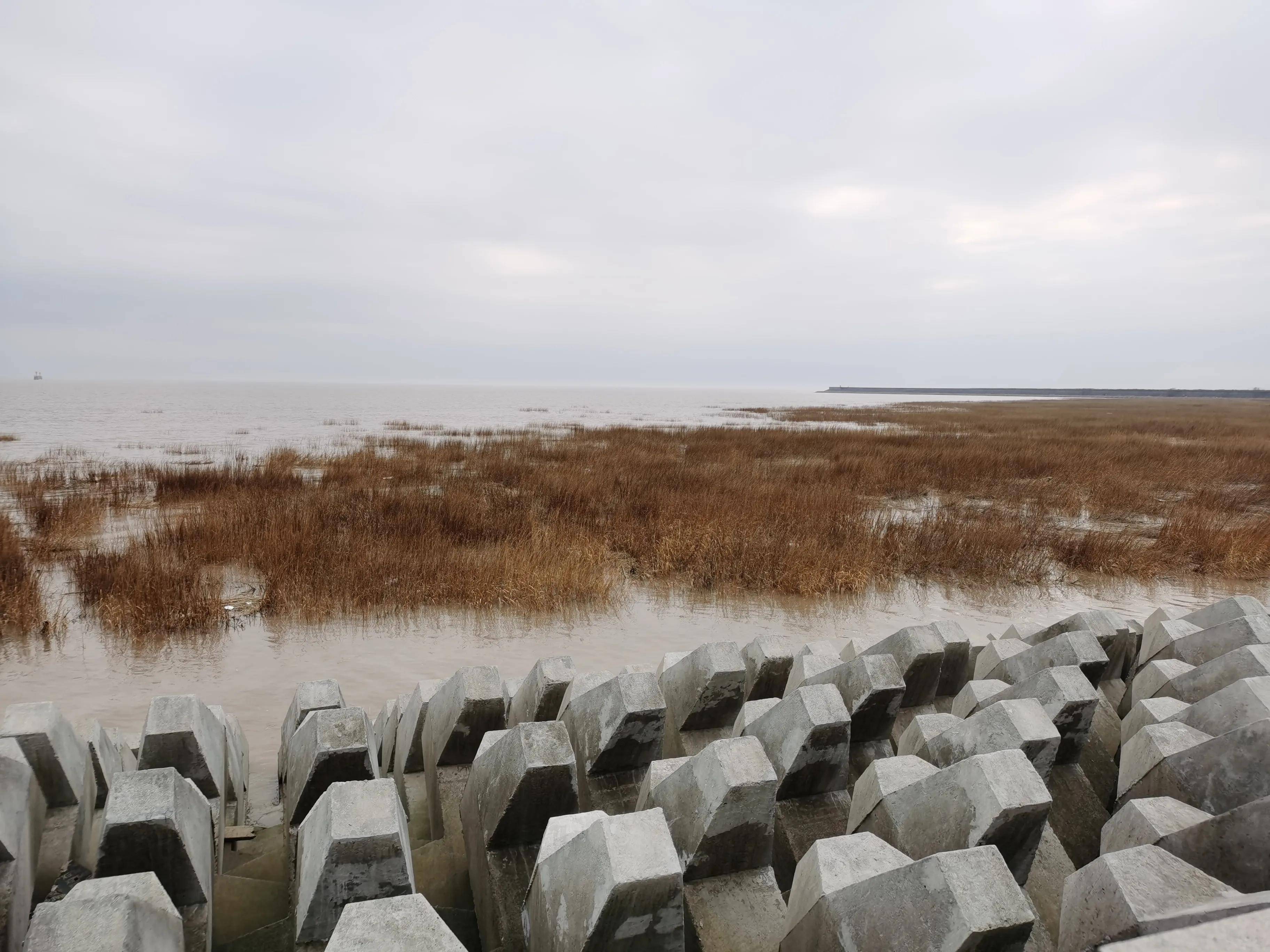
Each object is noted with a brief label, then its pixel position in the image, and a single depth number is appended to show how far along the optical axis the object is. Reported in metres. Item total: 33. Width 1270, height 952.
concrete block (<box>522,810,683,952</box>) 1.33
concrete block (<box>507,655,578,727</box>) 2.60
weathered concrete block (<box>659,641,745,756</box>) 2.55
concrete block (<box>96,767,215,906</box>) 1.51
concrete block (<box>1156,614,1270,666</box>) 3.11
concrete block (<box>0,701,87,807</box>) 1.79
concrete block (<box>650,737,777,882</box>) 1.62
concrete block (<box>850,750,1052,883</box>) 1.58
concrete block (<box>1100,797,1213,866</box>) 1.64
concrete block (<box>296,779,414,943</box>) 1.49
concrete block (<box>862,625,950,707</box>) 2.94
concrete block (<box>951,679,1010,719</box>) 2.74
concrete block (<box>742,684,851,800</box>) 2.04
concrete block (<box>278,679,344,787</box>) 2.65
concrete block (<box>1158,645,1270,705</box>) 2.64
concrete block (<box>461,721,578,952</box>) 1.77
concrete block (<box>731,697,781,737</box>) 2.30
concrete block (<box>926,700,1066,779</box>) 1.98
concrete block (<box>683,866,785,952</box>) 1.63
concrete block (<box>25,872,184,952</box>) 1.07
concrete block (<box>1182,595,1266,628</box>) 3.35
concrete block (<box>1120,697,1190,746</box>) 2.50
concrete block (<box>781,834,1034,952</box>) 1.18
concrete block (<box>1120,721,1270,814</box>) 1.83
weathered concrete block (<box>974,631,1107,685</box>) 3.01
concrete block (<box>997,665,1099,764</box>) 2.39
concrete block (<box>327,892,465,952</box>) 1.08
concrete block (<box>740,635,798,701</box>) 2.97
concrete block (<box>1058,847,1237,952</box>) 1.24
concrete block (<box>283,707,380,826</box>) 2.05
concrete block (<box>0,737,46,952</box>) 1.39
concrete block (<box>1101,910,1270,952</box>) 0.73
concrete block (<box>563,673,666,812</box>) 2.13
